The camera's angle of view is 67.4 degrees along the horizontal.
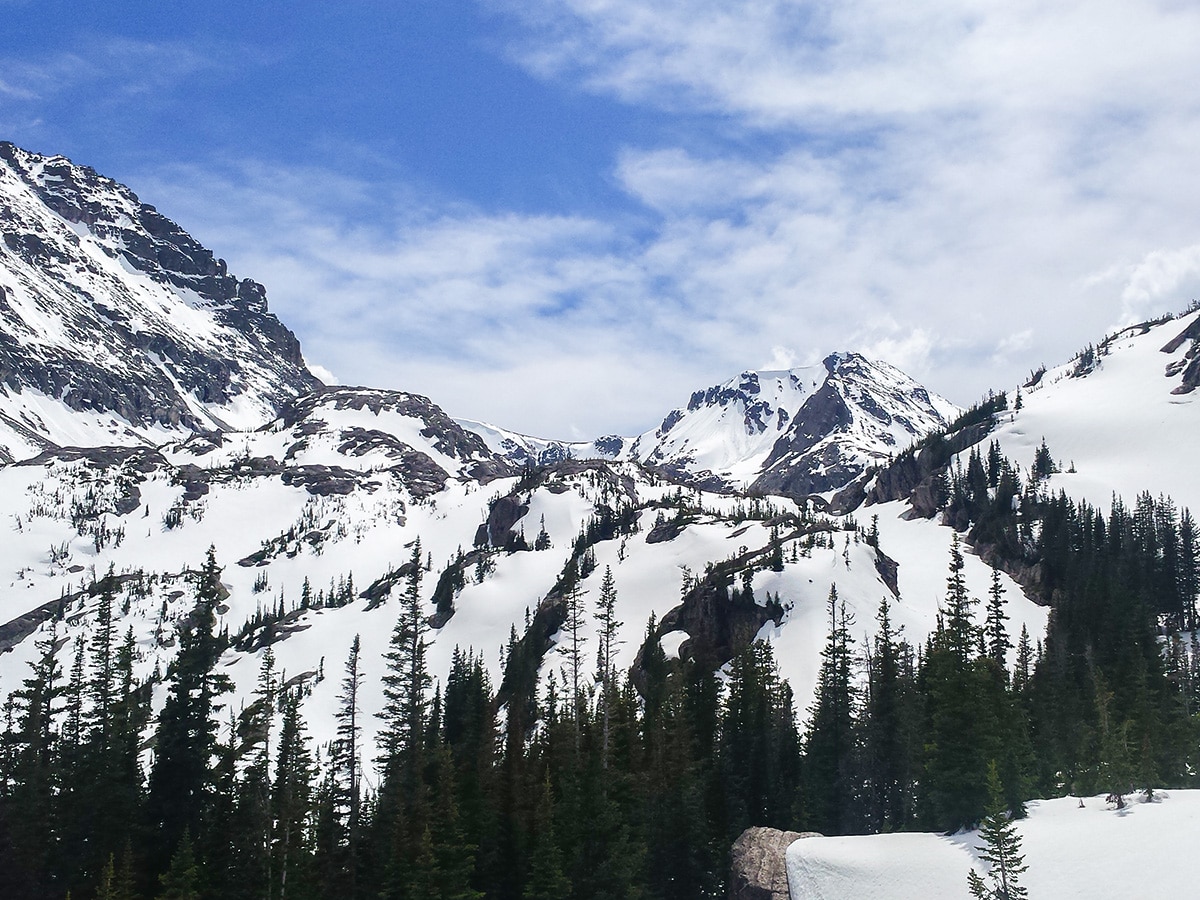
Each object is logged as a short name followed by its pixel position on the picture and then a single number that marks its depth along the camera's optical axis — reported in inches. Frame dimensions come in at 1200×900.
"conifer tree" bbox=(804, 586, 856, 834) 2484.0
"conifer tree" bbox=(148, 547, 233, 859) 1967.3
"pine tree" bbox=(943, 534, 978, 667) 2407.2
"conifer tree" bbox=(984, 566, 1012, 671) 3005.7
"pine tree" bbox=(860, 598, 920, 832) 2399.1
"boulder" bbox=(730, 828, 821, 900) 1808.6
